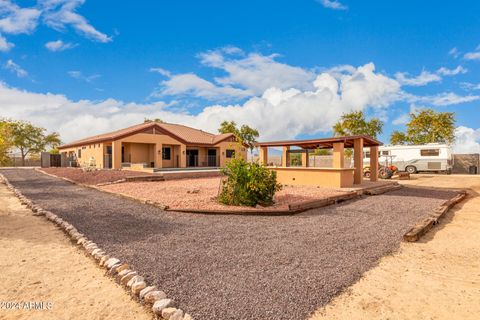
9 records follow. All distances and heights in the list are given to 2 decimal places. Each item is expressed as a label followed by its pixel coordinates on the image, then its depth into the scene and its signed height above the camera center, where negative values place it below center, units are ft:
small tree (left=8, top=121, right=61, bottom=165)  168.55 +14.38
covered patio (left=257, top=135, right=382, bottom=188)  46.44 -1.42
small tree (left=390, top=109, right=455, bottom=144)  112.98 +12.57
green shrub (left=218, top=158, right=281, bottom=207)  30.86 -2.77
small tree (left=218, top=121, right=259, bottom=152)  144.25 +15.14
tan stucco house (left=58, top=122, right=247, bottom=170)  89.15 +4.33
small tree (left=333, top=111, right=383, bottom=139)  121.08 +14.63
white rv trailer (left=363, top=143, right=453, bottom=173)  83.35 +0.51
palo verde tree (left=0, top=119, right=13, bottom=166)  89.91 +4.72
